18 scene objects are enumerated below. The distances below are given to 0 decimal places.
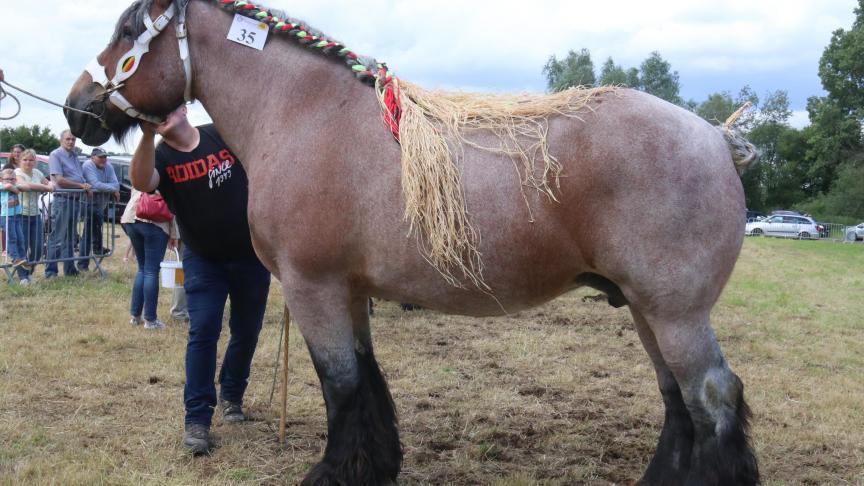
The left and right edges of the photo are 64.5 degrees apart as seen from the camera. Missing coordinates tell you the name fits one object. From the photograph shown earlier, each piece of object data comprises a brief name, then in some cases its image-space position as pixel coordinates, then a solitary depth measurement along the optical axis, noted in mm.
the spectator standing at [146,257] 7367
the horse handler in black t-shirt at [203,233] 3963
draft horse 2744
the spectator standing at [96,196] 10336
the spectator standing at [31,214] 9648
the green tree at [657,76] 37000
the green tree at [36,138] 44256
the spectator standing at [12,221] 9648
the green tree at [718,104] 52384
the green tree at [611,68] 28078
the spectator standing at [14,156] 10946
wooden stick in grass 4137
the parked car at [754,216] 40594
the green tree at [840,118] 42406
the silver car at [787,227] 36531
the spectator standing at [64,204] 9930
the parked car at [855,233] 34281
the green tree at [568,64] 36547
